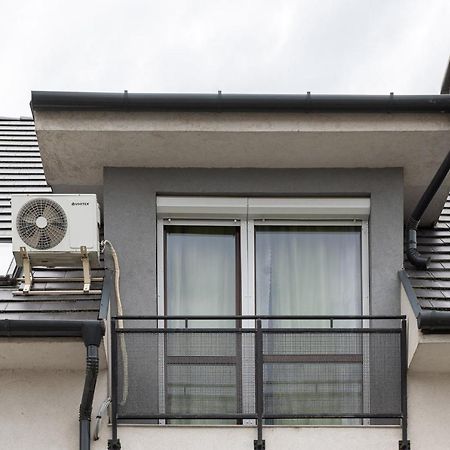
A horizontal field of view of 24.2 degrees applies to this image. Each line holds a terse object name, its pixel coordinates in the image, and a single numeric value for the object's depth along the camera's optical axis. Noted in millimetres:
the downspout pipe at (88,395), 8969
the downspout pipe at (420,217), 10273
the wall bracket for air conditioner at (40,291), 9969
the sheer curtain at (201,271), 10445
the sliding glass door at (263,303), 9633
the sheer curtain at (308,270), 10500
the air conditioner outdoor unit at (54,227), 9852
